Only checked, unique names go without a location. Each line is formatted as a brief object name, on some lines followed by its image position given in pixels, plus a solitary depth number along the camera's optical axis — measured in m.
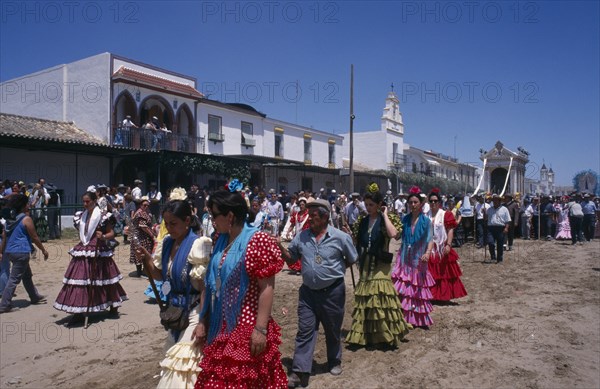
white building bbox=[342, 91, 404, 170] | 45.62
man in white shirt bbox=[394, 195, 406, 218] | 21.23
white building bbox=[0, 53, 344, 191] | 21.45
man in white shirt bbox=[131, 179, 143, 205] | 15.32
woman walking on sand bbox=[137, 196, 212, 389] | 3.07
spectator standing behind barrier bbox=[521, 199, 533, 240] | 19.39
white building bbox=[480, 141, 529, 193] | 27.40
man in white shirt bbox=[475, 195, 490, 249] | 16.19
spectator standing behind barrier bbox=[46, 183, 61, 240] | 14.84
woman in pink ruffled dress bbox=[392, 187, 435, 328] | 6.29
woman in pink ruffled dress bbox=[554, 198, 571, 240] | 19.22
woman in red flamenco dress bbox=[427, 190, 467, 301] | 7.71
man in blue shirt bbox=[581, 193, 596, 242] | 17.70
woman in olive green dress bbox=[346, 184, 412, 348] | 5.36
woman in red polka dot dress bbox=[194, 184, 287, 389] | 2.79
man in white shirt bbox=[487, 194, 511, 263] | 12.74
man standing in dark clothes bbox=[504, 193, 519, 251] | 15.63
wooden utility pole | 23.28
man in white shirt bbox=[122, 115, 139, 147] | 21.19
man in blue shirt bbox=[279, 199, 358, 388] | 4.52
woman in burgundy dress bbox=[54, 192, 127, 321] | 6.36
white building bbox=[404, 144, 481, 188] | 49.75
